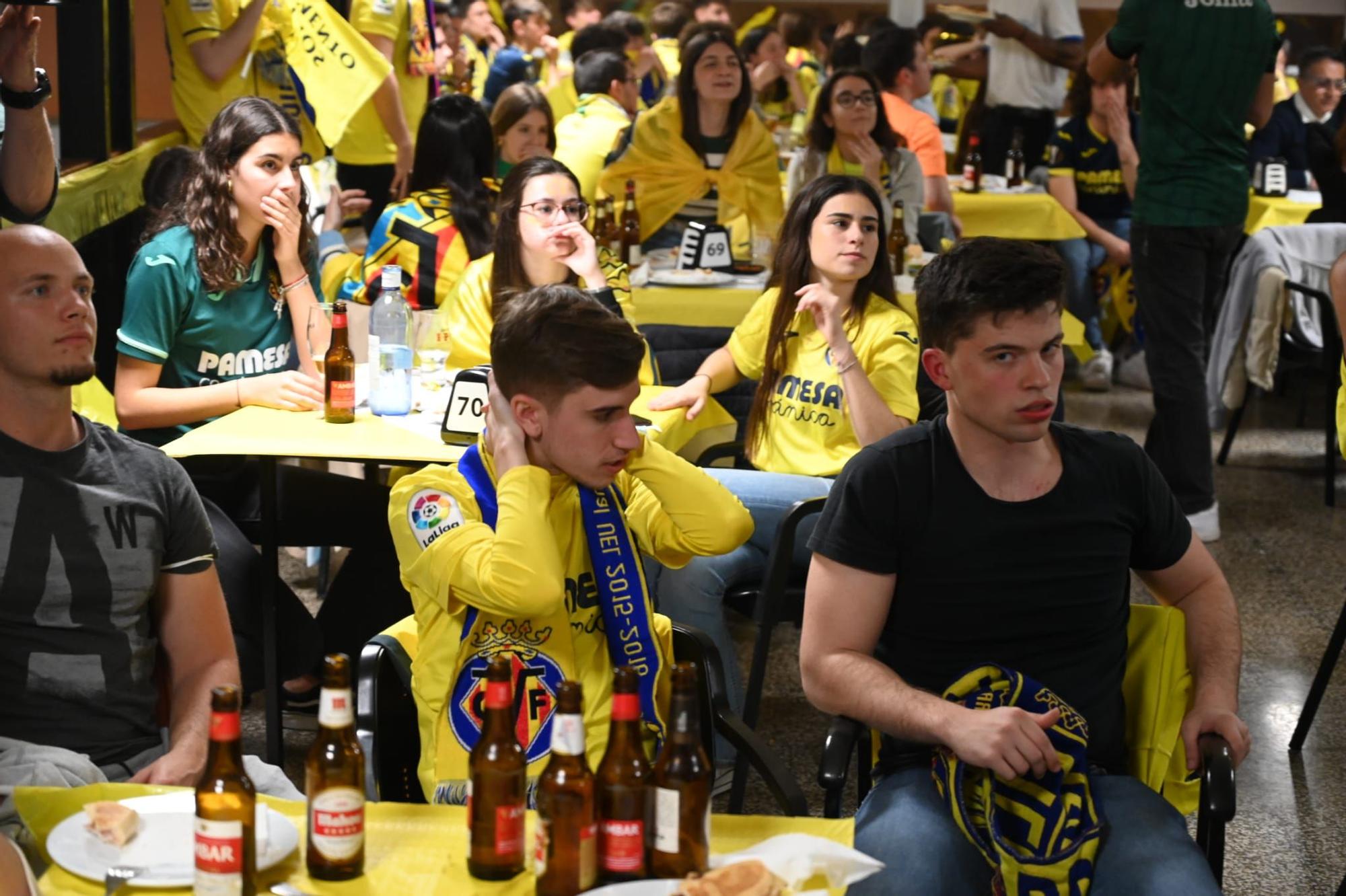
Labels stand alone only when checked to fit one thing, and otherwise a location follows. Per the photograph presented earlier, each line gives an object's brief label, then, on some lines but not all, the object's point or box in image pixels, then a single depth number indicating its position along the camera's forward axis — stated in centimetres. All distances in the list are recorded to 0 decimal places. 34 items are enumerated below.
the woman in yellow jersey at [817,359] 652
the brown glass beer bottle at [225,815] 289
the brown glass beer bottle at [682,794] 310
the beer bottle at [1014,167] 1434
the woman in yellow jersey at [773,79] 1816
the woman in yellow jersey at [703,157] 1052
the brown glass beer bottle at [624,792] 307
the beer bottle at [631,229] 1023
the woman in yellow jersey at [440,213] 877
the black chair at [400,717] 402
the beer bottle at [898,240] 989
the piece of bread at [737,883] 299
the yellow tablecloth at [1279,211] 1366
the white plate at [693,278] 919
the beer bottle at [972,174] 1393
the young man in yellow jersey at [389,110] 1184
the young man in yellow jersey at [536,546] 405
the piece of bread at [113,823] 316
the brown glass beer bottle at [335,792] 305
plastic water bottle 659
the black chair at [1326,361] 1074
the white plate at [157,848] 308
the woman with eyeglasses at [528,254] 730
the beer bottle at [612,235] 1027
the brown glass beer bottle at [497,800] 315
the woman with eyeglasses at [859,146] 1069
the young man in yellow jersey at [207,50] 1015
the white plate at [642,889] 300
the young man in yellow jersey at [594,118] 1166
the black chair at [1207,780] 389
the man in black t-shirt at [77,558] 414
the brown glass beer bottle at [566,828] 302
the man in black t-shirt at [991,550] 425
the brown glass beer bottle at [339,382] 644
